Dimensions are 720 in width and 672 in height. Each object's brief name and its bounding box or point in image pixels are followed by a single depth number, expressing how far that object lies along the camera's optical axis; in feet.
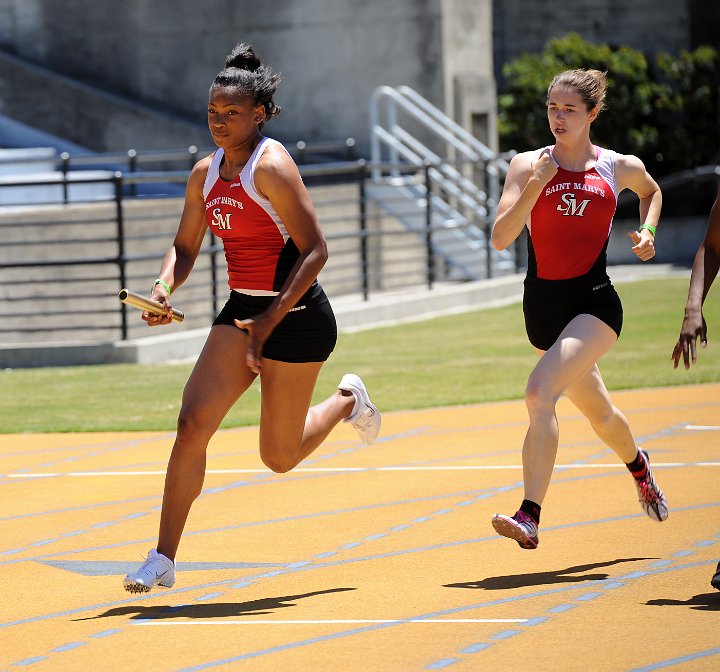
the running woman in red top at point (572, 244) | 47.09
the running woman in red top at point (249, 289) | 43.55
